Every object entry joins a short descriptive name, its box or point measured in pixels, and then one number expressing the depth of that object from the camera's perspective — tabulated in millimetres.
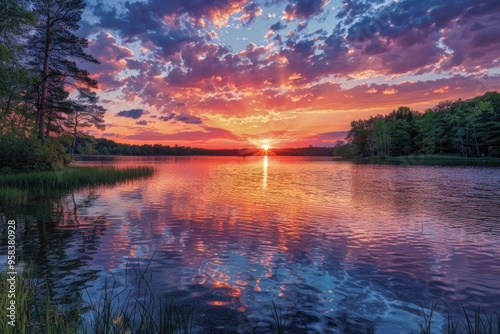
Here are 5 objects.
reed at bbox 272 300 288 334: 6617
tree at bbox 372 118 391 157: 127750
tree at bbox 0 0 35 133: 23000
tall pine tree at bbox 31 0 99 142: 35219
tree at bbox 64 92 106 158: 59094
